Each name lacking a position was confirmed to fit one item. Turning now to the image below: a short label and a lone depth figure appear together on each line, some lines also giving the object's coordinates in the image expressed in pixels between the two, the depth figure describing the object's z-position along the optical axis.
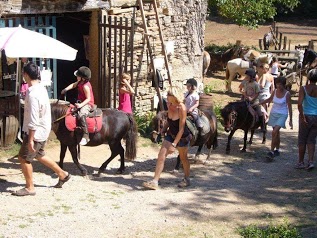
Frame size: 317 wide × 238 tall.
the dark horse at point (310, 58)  18.64
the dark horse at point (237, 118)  11.73
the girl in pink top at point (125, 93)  11.20
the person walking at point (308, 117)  10.35
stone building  11.51
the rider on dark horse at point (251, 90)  12.09
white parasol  9.24
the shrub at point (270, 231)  7.08
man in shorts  8.00
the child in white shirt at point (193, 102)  10.35
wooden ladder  12.54
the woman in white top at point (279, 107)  11.19
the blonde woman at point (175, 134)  8.95
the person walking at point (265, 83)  12.50
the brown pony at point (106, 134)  9.55
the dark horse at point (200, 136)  10.51
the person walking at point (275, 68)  16.71
